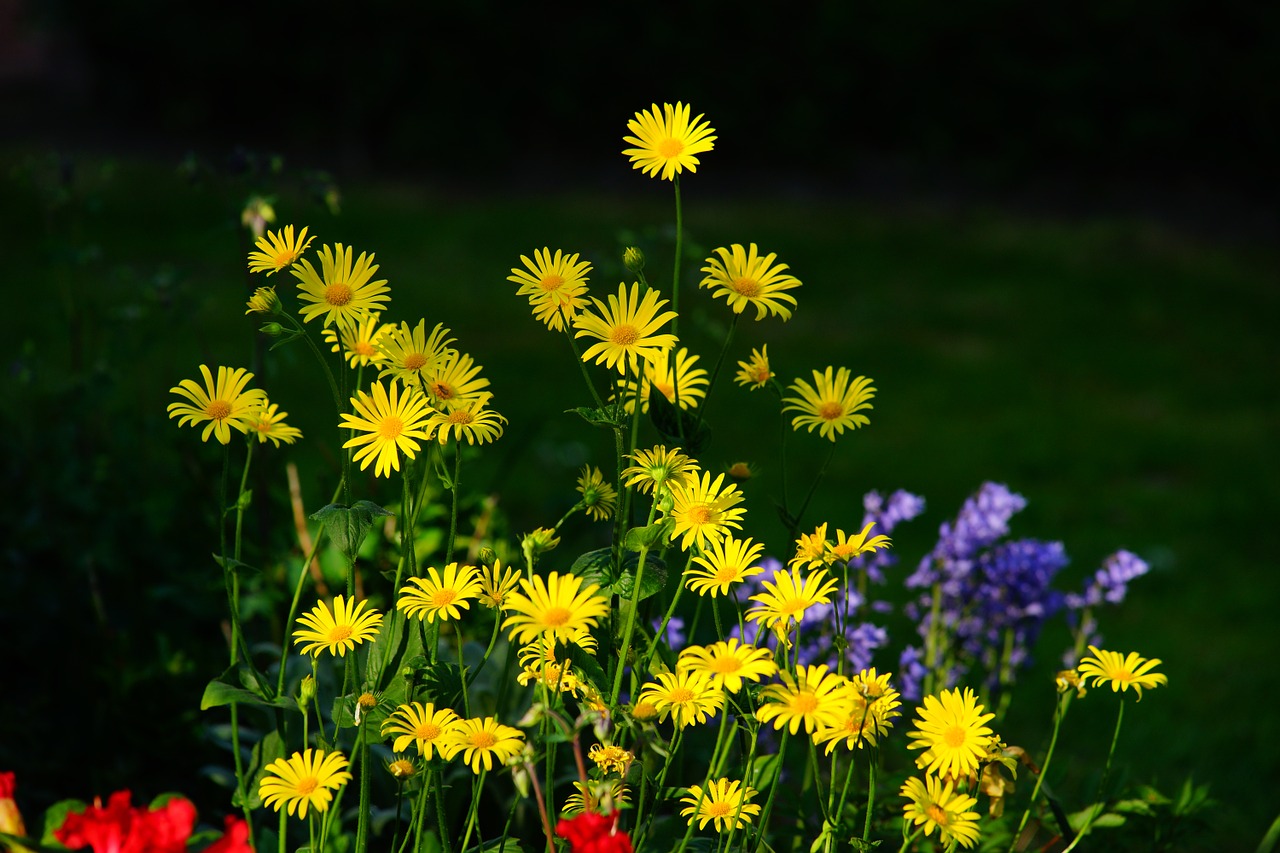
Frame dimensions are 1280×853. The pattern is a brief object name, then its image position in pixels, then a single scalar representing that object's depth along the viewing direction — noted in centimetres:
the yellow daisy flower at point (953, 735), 245
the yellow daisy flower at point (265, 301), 249
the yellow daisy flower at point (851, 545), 248
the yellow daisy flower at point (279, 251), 247
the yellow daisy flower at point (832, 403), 253
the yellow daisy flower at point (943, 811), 244
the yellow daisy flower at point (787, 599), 246
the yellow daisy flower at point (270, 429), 249
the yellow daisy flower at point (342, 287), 247
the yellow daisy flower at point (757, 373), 254
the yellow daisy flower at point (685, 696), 245
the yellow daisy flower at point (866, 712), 244
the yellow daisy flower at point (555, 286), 248
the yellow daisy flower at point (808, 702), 242
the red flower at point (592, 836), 236
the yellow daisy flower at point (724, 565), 247
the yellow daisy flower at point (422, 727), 245
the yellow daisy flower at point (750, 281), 249
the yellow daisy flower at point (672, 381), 255
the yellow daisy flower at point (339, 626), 248
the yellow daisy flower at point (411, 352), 248
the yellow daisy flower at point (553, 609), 242
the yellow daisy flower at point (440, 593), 247
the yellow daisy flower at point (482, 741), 245
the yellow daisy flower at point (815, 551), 248
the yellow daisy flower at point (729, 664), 242
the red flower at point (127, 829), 238
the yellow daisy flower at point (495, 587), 249
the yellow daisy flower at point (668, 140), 247
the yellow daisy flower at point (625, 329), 247
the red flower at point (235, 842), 238
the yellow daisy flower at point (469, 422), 247
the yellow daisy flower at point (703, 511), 248
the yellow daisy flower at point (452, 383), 248
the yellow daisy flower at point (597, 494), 252
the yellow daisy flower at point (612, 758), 245
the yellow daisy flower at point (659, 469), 247
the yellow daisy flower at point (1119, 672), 249
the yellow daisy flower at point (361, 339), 248
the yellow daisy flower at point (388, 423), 246
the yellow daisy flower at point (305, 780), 244
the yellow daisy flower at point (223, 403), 248
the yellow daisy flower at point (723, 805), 247
